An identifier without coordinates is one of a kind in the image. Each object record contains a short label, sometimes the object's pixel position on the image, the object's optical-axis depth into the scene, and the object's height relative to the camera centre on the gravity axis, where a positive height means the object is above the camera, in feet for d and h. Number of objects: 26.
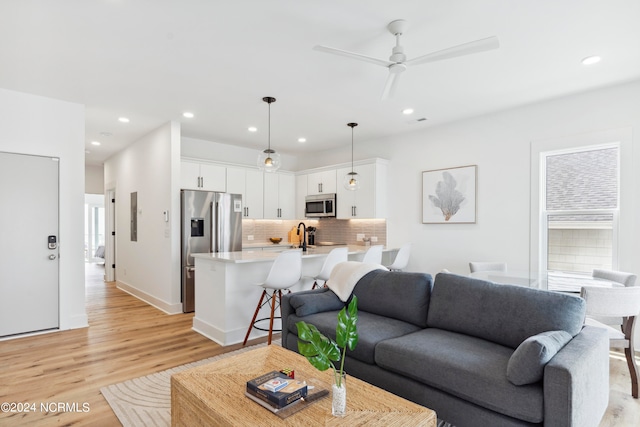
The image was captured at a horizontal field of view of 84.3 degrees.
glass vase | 4.91 -2.58
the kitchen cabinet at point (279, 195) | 22.53 +1.09
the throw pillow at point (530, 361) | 5.74 -2.44
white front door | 12.69 -1.19
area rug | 7.59 -4.49
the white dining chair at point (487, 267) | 13.15 -2.03
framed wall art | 15.97 +0.81
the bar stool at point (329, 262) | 13.48 -1.94
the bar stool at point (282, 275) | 11.66 -2.11
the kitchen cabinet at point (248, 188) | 20.62 +1.44
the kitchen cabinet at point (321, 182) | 21.50 +1.89
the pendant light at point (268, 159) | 13.33 +2.00
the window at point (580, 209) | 12.41 +0.14
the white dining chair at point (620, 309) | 8.35 -2.31
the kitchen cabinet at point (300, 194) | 23.45 +1.21
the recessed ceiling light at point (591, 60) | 10.07 +4.42
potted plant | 4.79 -1.83
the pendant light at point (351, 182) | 17.60 +1.52
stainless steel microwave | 21.31 +0.39
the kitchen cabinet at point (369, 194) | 18.98 +1.03
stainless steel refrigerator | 16.83 -0.75
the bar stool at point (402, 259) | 16.85 -2.24
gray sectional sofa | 5.75 -2.81
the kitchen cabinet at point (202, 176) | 18.49 +1.94
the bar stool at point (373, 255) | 15.26 -1.87
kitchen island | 12.32 -2.92
